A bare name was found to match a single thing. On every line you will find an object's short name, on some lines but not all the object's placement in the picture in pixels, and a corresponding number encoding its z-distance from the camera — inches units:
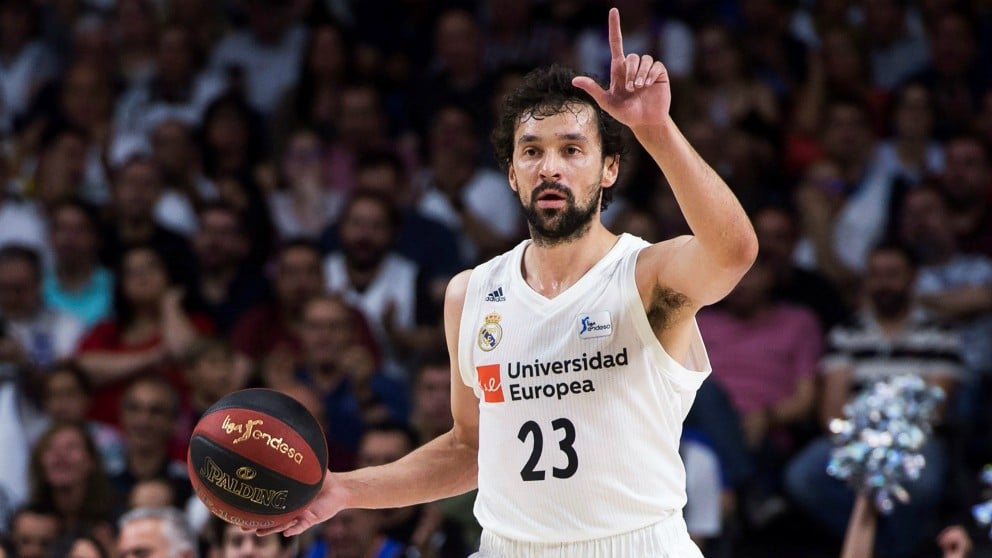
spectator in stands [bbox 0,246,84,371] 741.9
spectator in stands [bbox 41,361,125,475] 688.4
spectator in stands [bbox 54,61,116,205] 863.7
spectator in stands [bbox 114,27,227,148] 877.8
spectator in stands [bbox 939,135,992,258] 706.8
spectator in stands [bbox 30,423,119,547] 645.9
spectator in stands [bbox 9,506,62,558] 621.9
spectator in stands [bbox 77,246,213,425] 719.1
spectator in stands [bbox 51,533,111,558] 579.5
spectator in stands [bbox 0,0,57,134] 922.7
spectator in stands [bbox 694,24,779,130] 803.4
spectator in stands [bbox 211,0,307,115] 894.4
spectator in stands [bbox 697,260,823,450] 679.7
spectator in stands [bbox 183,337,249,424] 685.3
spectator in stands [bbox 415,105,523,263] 767.1
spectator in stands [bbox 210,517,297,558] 560.7
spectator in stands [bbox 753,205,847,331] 707.4
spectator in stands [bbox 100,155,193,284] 778.2
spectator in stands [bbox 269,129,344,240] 815.7
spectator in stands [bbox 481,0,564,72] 859.4
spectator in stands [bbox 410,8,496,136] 840.3
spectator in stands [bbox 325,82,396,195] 829.8
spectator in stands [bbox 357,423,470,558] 592.7
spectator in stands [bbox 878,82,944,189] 756.0
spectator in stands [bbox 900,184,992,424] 663.1
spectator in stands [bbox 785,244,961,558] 604.4
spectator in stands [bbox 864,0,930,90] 812.0
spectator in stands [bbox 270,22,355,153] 862.5
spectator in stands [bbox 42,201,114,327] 765.3
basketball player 354.0
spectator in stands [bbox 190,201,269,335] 754.2
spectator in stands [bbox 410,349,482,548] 644.7
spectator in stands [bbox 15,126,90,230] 834.8
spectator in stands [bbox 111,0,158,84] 903.7
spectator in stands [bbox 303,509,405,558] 577.0
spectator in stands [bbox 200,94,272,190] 838.5
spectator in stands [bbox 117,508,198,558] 564.7
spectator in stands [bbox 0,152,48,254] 799.7
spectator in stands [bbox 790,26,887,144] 792.9
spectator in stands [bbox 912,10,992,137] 777.6
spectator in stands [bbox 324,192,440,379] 724.0
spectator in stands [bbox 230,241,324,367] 729.6
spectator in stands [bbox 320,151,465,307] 749.9
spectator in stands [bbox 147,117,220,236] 820.6
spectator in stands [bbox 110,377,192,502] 666.2
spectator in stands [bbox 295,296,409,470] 678.5
